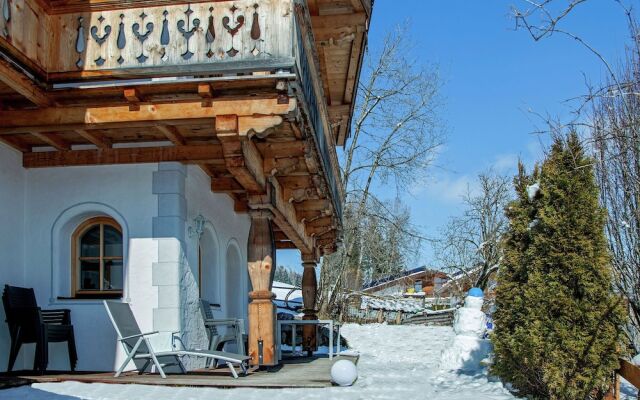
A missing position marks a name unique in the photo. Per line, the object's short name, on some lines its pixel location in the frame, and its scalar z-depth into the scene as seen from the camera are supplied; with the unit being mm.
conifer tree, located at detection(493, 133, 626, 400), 7566
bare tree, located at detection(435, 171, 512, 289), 33375
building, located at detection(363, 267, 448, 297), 45781
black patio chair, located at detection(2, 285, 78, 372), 8555
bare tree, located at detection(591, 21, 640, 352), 7223
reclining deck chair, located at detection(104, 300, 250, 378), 8062
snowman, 12414
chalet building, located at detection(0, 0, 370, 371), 7777
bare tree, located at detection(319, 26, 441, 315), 30562
